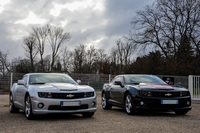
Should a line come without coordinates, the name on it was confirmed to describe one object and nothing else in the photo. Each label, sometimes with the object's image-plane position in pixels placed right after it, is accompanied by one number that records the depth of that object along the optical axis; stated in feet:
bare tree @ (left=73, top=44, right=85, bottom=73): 224.94
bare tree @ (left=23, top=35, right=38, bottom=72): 203.10
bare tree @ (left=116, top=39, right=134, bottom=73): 230.89
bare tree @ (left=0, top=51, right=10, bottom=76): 223.18
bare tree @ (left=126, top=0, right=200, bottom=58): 123.65
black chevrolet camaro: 31.12
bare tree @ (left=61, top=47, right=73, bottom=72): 234.60
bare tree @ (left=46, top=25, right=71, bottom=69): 209.97
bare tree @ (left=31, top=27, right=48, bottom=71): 206.18
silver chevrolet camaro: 26.94
